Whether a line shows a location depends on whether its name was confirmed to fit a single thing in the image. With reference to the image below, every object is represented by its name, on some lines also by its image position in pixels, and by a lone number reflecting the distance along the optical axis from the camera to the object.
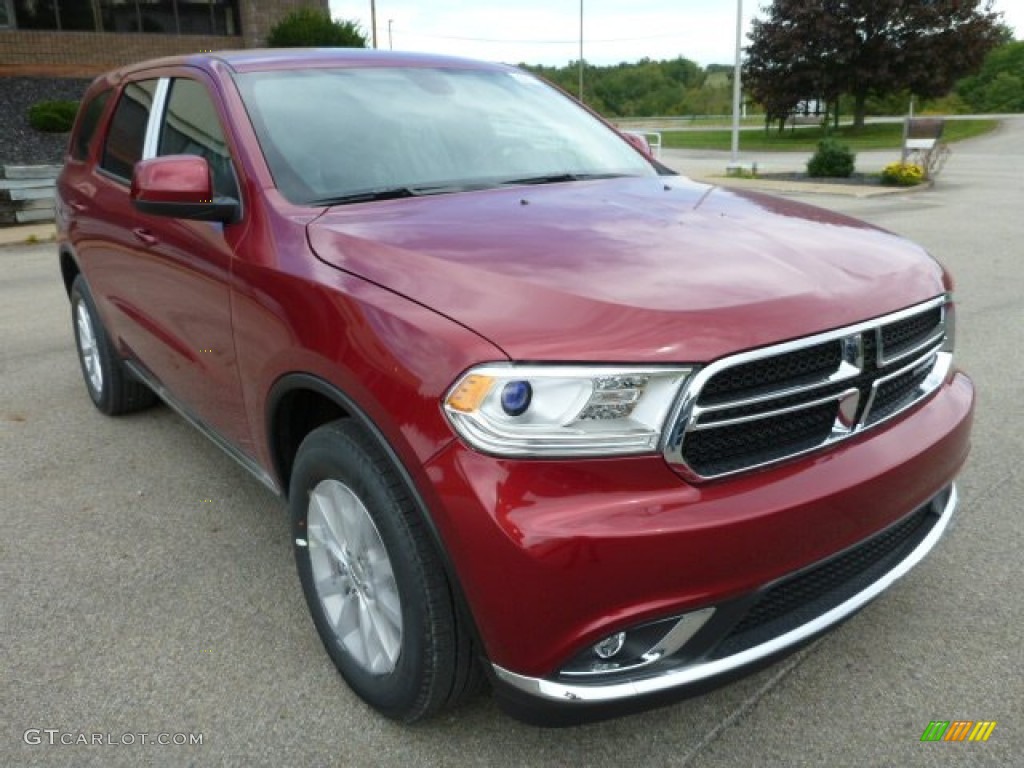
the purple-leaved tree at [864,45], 33.81
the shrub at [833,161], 18.31
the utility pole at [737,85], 20.58
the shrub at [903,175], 16.64
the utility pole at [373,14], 41.88
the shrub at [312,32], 21.72
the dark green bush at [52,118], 16.12
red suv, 1.77
